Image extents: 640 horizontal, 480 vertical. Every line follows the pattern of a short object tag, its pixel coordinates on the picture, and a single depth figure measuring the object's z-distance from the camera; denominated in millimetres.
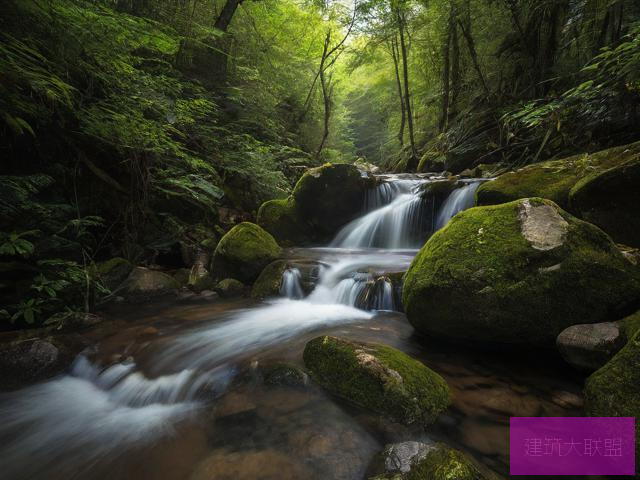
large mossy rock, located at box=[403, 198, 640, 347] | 2896
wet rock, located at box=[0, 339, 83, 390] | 3049
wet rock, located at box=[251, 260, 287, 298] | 5875
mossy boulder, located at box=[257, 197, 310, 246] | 9062
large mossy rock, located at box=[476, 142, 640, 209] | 4793
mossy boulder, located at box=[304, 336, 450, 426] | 2312
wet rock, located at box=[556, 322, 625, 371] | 2562
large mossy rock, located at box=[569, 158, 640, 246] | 3668
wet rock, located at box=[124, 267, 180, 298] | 5410
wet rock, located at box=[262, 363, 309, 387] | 2814
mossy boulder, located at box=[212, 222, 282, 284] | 6336
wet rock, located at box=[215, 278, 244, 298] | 6062
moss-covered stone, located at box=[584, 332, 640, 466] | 1979
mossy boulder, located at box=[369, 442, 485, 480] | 1673
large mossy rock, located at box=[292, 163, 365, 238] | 9078
